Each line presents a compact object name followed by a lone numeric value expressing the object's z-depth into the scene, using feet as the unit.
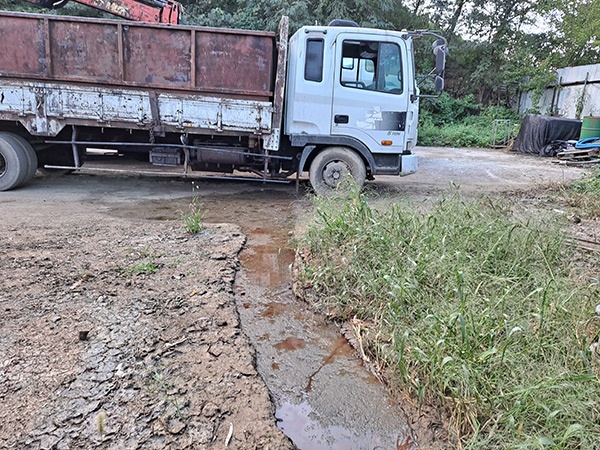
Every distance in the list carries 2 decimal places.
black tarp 47.67
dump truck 20.39
